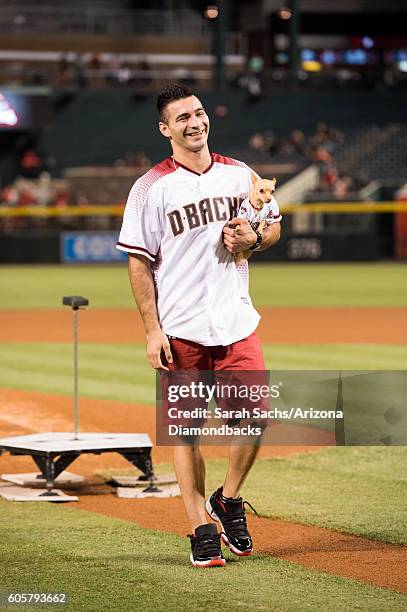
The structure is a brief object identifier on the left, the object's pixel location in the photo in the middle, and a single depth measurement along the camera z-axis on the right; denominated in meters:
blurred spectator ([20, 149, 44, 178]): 41.16
